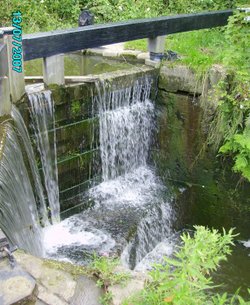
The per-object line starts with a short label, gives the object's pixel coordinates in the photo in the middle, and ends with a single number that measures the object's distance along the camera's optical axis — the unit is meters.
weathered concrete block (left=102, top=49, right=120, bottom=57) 7.07
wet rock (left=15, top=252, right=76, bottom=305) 2.66
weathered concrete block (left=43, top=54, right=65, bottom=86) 4.96
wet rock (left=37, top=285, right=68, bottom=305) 2.56
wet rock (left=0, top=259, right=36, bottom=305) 2.38
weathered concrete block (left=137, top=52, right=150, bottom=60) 6.62
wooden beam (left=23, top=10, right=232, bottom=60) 4.69
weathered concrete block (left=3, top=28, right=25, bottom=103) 4.39
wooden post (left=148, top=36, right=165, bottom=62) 6.36
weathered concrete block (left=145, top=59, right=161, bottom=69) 6.34
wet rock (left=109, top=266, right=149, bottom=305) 2.69
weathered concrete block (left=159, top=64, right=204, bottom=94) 6.07
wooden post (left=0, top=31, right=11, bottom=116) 4.25
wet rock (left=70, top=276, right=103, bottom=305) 2.66
